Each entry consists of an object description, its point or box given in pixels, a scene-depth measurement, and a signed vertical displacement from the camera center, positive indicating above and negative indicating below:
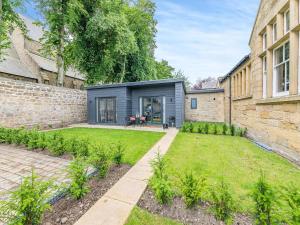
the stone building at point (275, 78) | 4.19 +1.08
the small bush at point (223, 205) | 2.08 -1.30
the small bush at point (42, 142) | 5.29 -1.08
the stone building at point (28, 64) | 16.94 +5.88
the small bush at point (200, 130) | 9.13 -1.19
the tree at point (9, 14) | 10.38 +7.31
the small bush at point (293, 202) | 1.53 -0.99
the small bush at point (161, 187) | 2.43 -1.21
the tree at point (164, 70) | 32.33 +9.17
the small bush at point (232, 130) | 8.59 -1.15
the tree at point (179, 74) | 42.90 +10.20
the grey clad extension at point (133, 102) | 12.12 +0.66
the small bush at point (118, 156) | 4.02 -1.19
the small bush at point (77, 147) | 4.40 -1.08
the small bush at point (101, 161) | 3.40 -1.15
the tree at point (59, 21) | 12.93 +7.69
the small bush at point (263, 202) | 1.78 -1.09
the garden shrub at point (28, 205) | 1.80 -1.13
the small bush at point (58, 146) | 4.83 -1.12
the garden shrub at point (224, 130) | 8.73 -1.14
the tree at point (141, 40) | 20.30 +9.54
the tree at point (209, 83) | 32.46 +5.83
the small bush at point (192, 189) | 2.32 -1.20
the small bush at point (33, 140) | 5.42 -1.07
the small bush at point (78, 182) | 2.55 -1.21
